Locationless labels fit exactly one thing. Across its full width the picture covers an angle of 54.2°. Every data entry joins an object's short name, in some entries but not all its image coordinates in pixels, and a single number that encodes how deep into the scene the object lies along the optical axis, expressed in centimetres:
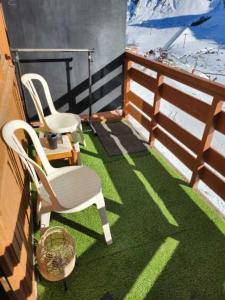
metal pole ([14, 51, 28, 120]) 272
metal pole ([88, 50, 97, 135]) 304
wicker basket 134
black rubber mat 300
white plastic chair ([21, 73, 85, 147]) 239
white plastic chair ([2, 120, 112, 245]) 130
